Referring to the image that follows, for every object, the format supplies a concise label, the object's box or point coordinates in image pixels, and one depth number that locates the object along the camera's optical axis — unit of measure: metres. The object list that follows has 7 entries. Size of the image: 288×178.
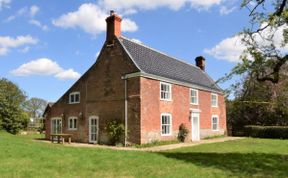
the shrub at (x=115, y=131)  18.37
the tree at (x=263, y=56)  12.08
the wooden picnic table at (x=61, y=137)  19.28
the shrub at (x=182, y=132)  21.05
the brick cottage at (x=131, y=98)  18.28
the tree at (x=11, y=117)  35.22
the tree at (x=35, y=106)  68.54
